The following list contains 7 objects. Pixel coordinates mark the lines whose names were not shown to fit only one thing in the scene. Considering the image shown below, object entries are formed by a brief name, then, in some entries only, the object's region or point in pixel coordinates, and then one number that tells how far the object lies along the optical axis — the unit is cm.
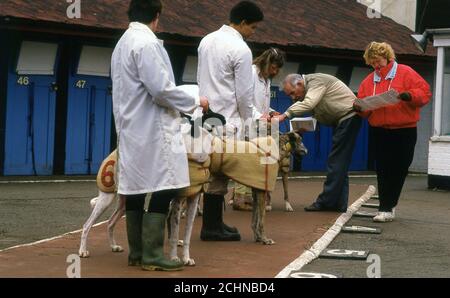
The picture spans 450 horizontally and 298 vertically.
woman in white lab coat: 1054
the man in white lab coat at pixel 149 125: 696
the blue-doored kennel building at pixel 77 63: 1662
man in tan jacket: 1102
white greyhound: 742
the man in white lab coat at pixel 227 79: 870
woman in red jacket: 1064
